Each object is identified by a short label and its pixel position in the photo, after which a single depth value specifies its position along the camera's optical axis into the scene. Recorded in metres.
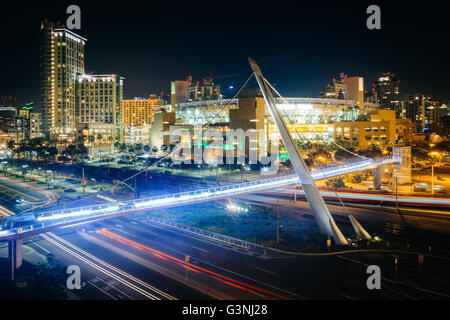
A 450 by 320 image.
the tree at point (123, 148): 100.19
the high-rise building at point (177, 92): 122.00
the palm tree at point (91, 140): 107.91
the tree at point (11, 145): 108.35
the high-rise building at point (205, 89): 120.81
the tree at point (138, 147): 106.75
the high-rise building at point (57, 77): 126.38
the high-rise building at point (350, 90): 113.54
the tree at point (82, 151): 91.03
